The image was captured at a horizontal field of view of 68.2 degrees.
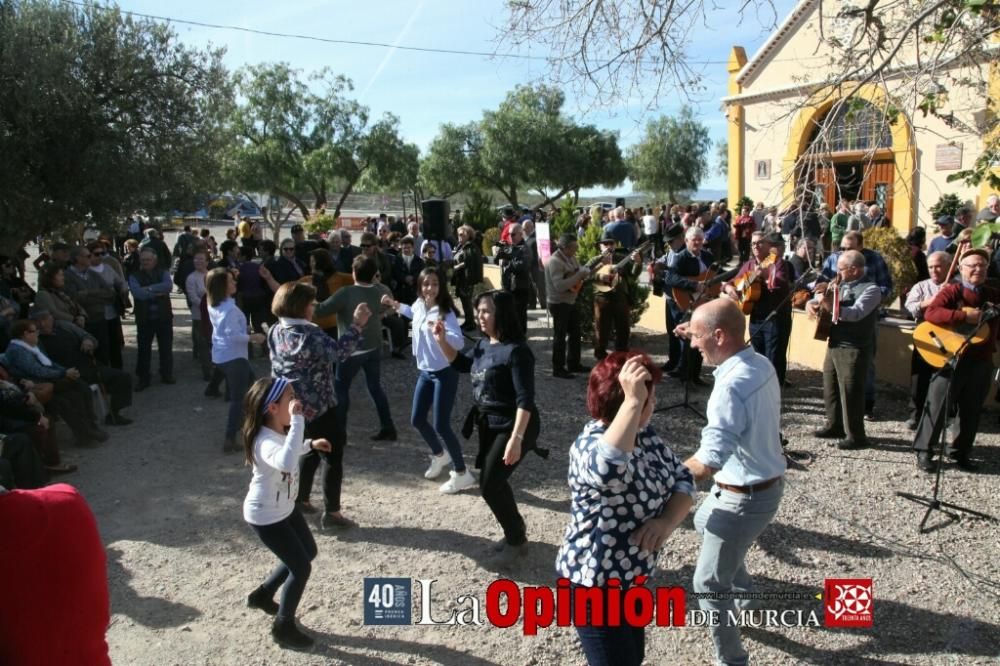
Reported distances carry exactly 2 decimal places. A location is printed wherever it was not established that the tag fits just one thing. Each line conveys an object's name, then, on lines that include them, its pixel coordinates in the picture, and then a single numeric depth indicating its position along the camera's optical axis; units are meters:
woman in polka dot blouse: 2.56
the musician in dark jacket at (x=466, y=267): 11.94
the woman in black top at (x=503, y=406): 4.38
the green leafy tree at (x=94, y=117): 8.59
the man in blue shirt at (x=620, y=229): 14.17
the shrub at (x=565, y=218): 12.18
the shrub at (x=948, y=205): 15.66
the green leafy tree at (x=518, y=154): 33.81
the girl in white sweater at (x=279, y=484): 3.58
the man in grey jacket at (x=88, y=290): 8.46
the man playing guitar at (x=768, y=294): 7.53
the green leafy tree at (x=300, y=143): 28.48
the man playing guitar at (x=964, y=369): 5.73
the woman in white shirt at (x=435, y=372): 5.54
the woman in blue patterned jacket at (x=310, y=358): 4.72
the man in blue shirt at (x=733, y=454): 3.15
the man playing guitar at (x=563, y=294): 8.84
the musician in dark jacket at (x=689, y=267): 8.39
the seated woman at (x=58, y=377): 6.58
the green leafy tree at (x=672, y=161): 42.19
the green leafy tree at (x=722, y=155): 34.03
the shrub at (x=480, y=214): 20.83
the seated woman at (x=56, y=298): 7.78
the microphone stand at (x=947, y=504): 5.04
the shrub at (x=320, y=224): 21.36
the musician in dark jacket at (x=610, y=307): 9.04
